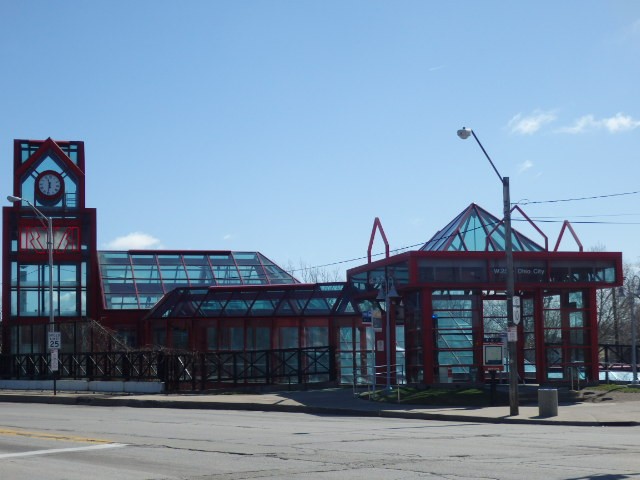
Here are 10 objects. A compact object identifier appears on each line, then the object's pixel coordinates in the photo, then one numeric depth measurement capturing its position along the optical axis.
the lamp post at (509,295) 24.31
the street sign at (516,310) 24.90
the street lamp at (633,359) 35.17
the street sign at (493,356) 26.20
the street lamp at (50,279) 38.56
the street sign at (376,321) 29.89
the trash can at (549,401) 23.44
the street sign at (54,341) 36.50
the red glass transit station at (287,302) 33.00
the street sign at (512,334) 24.73
